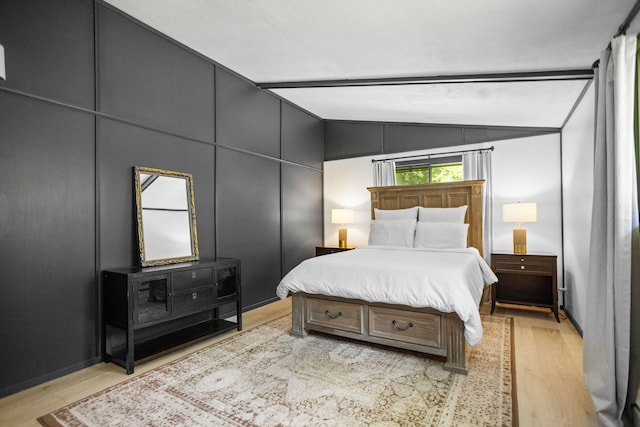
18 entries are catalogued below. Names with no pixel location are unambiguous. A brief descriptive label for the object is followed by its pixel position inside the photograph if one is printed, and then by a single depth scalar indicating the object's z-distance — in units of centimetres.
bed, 253
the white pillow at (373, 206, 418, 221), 476
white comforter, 251
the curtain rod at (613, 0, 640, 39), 176
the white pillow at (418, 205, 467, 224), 446
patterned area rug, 194
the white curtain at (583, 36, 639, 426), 179
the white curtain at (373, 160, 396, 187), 541
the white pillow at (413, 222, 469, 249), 414
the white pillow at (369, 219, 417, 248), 439
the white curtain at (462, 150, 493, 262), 459
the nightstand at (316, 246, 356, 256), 524
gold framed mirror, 308
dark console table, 261
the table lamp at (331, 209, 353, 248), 550
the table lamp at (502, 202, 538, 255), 403
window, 499
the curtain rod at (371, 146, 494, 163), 471
